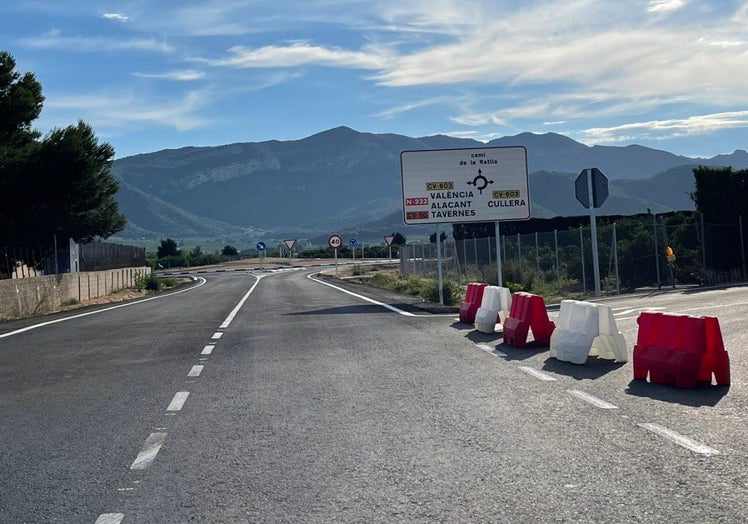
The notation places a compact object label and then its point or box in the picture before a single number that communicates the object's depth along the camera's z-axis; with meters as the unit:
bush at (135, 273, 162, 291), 49.53
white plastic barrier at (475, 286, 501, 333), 15.46
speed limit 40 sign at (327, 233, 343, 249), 60.38
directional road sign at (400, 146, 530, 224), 25.86
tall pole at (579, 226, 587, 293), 29.24
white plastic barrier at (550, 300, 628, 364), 11.19
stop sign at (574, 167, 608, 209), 24.05
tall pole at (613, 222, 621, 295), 27.66
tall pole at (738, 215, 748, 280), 30.62
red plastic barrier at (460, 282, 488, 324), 17.31
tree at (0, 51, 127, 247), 37.84
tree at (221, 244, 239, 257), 140.88
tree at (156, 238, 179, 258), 132.38
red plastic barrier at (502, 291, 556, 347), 13.09
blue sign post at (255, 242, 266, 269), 82.93
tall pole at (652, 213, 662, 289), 28.50
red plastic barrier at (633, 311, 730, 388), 9.16
